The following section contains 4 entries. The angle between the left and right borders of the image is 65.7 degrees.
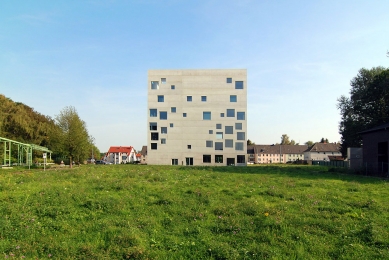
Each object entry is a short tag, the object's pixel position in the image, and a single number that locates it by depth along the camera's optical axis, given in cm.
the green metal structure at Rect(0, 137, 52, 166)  4450
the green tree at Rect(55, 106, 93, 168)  4928
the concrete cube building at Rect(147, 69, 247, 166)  6950
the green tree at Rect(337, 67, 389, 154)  5194
